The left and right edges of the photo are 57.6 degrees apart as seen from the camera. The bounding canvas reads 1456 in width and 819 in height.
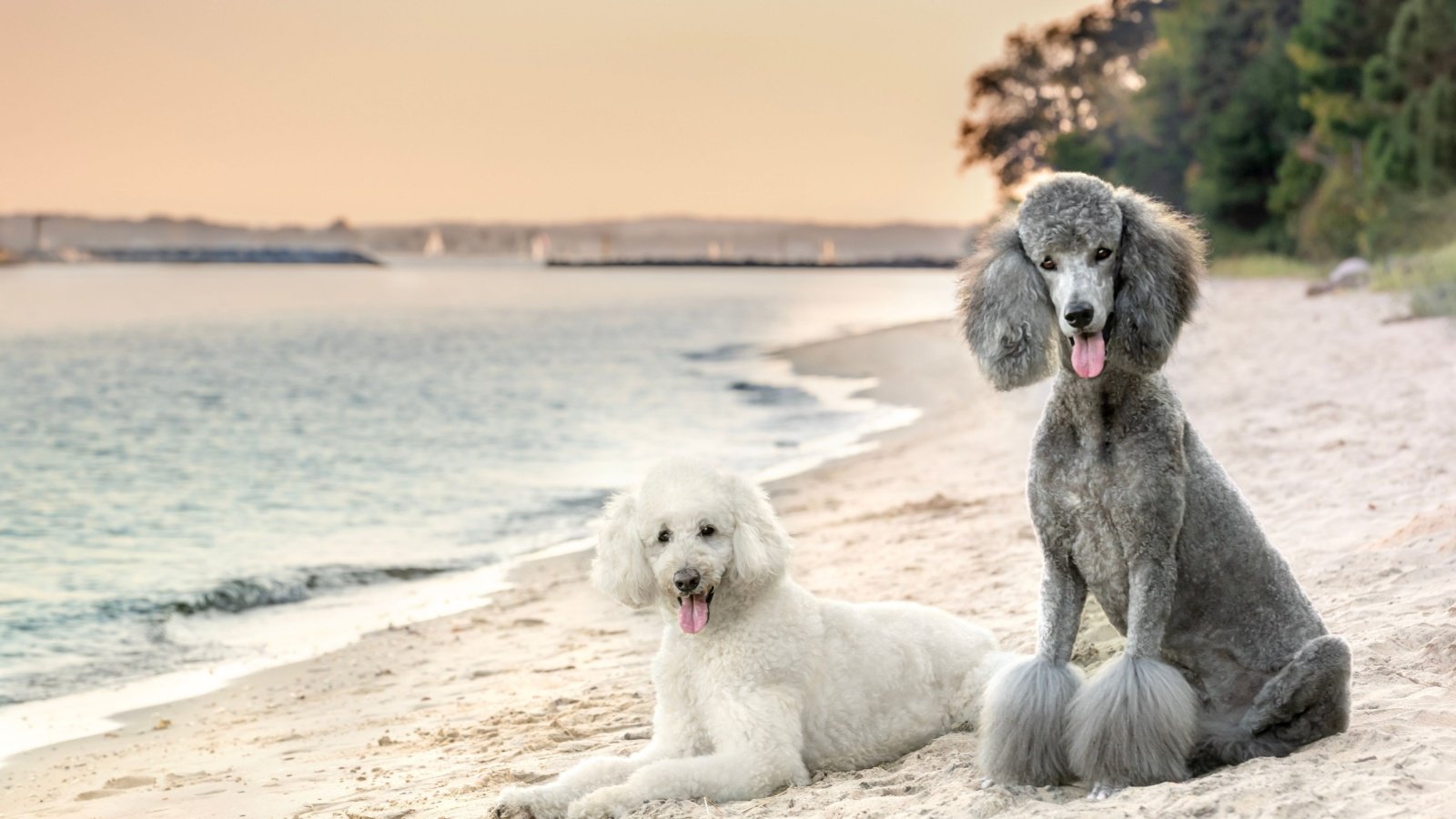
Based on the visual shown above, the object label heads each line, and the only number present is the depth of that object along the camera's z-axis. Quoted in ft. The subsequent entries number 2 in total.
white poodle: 14.64
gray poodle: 12.03
